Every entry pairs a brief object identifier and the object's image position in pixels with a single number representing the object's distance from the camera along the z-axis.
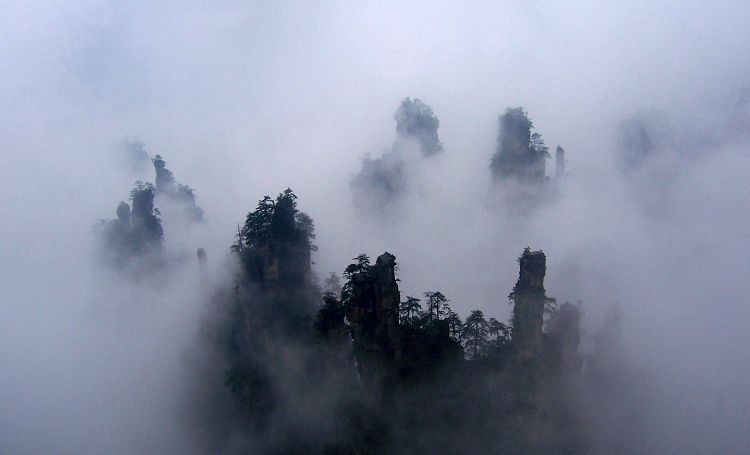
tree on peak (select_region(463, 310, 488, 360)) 65.06
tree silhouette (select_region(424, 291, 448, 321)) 65.38
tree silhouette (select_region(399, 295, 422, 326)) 66.69
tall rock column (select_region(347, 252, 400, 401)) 59.19
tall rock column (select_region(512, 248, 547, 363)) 57.28
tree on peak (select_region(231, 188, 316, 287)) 77.75
